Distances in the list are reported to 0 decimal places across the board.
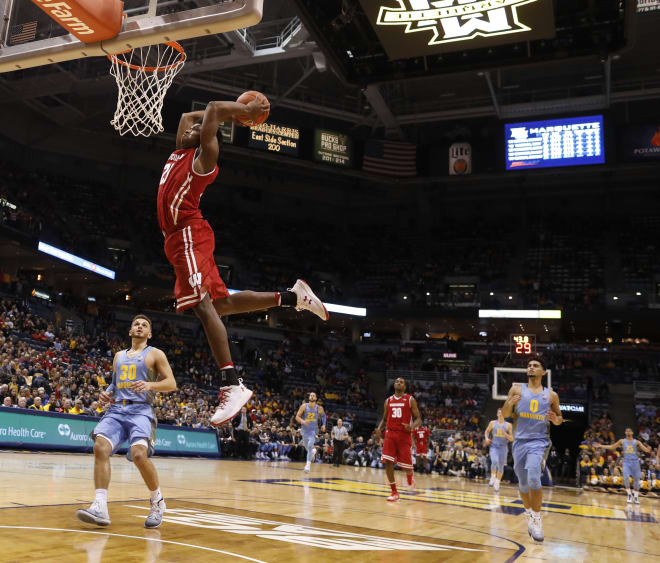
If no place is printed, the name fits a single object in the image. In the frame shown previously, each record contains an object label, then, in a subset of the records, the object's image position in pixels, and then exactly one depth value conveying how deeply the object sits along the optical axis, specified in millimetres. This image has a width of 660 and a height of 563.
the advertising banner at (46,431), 12843
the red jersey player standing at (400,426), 10523
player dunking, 4332
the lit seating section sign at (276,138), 26203
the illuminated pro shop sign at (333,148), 27250
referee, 19184
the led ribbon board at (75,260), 23680
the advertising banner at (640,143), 25562
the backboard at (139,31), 5293
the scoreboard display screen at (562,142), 25125
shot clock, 21328
